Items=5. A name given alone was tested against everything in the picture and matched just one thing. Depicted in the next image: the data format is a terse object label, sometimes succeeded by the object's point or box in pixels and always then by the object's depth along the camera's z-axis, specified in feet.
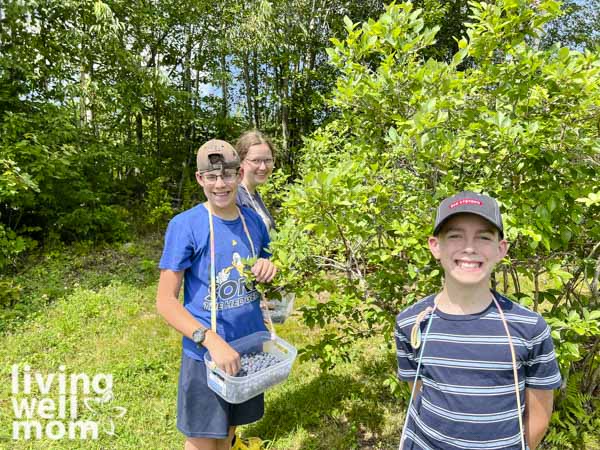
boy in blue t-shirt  6.10
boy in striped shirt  4.44
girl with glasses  9.03
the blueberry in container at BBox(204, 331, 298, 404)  5.73
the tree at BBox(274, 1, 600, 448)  5.88
